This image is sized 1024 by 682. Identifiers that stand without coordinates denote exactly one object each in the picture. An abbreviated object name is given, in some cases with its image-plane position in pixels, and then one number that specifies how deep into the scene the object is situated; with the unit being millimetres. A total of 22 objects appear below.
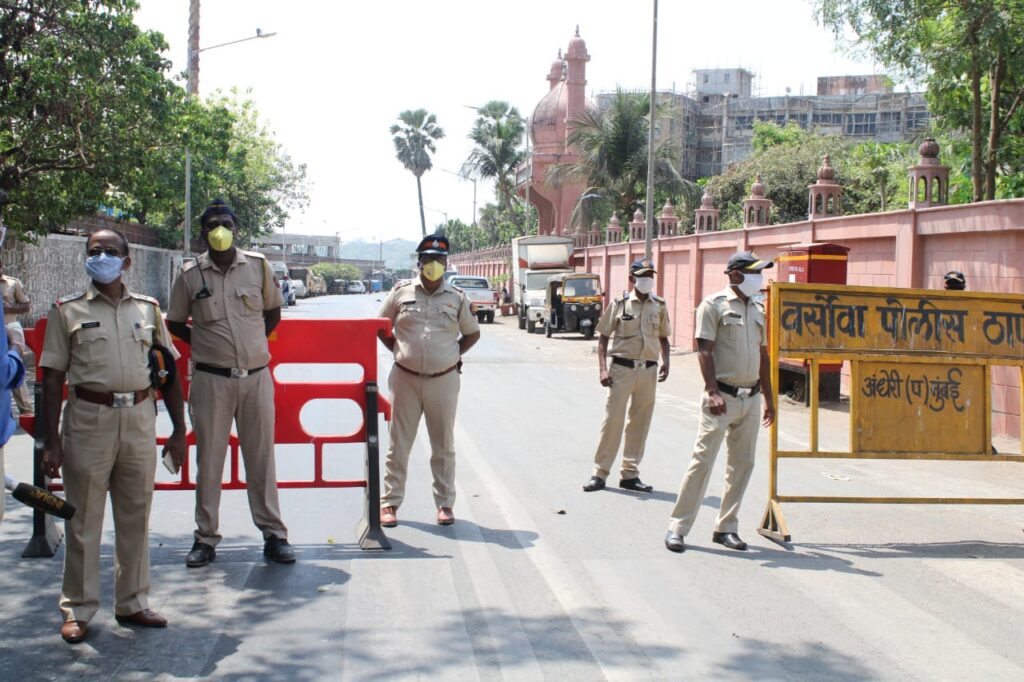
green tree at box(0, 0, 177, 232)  15474
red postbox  16250
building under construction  88125
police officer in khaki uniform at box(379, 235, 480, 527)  7254
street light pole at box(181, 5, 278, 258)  31431
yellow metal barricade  7586
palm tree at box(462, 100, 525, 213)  64875
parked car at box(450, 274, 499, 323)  41156
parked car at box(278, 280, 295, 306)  51731
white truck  37719
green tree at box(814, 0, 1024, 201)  16406
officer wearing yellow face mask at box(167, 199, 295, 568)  6148
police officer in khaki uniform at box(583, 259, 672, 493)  8828
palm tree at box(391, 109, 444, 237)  85875
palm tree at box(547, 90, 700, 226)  37281
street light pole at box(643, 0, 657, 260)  25750
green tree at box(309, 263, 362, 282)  124000
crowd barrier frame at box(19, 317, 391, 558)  6742
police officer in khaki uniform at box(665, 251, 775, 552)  6805
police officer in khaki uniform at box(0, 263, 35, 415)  9945
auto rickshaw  32469
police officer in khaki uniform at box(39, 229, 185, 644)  4941
